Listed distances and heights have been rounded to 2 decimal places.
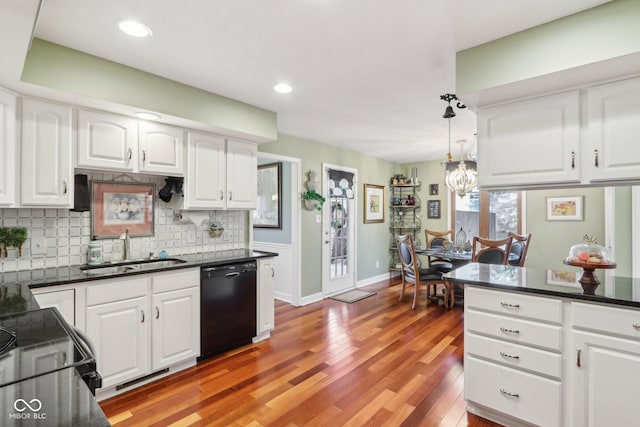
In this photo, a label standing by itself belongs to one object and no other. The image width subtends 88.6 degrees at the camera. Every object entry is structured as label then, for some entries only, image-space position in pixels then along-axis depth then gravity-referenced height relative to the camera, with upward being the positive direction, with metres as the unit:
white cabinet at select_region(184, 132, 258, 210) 2.99 +0.39
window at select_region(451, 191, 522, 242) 5.30 -0.01
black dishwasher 2.83 -0.85
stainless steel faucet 2.78 -0.28
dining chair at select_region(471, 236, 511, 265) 3.94 -0.47
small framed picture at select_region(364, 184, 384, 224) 5.84 +0.19
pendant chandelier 4.11 +0.48
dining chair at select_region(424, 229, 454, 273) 5.15 -0.47
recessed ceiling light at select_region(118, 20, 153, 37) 1.86 +1.08
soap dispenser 2.54 -0.32
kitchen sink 2.41 -0.42
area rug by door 4.90 -1.28
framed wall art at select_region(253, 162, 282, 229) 4.91 +0.26
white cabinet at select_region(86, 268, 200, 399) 2.25 -0.83
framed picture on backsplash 2.68 +0.04
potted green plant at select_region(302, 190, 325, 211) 4.58 +0.20
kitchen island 1.65 -0.76
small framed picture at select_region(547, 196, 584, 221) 4.66 +0.08
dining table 4.29 -0.58
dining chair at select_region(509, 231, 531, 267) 4.09 -0.43
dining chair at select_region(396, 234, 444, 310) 4.43 -0.81
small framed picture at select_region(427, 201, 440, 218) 6.22 +0.10
